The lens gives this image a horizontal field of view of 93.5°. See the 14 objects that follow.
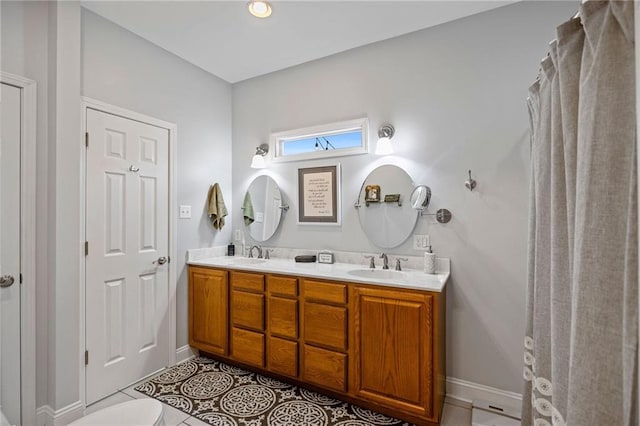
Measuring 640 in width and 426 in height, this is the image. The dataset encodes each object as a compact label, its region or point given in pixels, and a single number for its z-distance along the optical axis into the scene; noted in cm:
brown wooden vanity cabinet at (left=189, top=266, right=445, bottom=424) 188
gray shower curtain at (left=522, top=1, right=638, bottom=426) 66
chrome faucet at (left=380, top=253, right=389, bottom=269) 248
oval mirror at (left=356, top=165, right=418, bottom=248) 249
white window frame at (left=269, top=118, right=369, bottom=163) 267
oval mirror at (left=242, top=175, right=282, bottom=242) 311
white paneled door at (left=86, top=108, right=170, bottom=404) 222
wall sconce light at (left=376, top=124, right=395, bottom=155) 250
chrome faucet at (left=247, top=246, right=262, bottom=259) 310
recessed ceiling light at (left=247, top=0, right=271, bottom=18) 212
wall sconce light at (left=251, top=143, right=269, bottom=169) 315
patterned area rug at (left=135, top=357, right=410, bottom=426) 200
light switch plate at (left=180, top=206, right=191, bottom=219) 286
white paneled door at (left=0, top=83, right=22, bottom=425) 178
